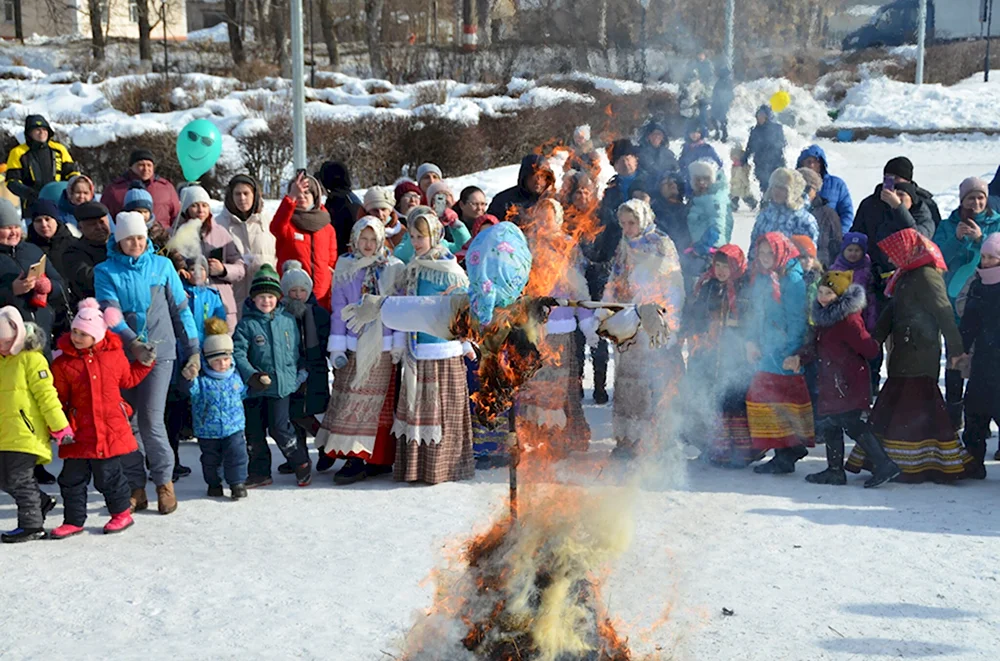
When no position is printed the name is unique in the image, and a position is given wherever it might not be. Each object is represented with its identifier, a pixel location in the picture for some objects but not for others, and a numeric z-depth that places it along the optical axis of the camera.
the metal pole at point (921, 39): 32.42
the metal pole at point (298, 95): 13.98
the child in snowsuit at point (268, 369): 6.72
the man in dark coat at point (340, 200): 8.73
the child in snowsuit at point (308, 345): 7.00
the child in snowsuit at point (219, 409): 6.44
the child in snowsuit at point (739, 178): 12.98
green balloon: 8.47
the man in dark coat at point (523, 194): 7.47
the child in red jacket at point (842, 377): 6.76
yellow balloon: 14.44
